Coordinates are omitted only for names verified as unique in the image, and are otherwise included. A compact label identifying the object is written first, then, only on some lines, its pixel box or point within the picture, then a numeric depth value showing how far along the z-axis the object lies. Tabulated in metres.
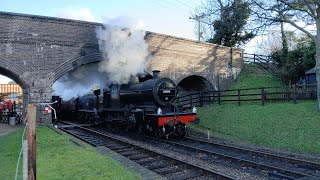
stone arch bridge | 18.39
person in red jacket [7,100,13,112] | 25.06
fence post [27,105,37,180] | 4.79
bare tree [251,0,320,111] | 13.76
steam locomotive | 13.10
